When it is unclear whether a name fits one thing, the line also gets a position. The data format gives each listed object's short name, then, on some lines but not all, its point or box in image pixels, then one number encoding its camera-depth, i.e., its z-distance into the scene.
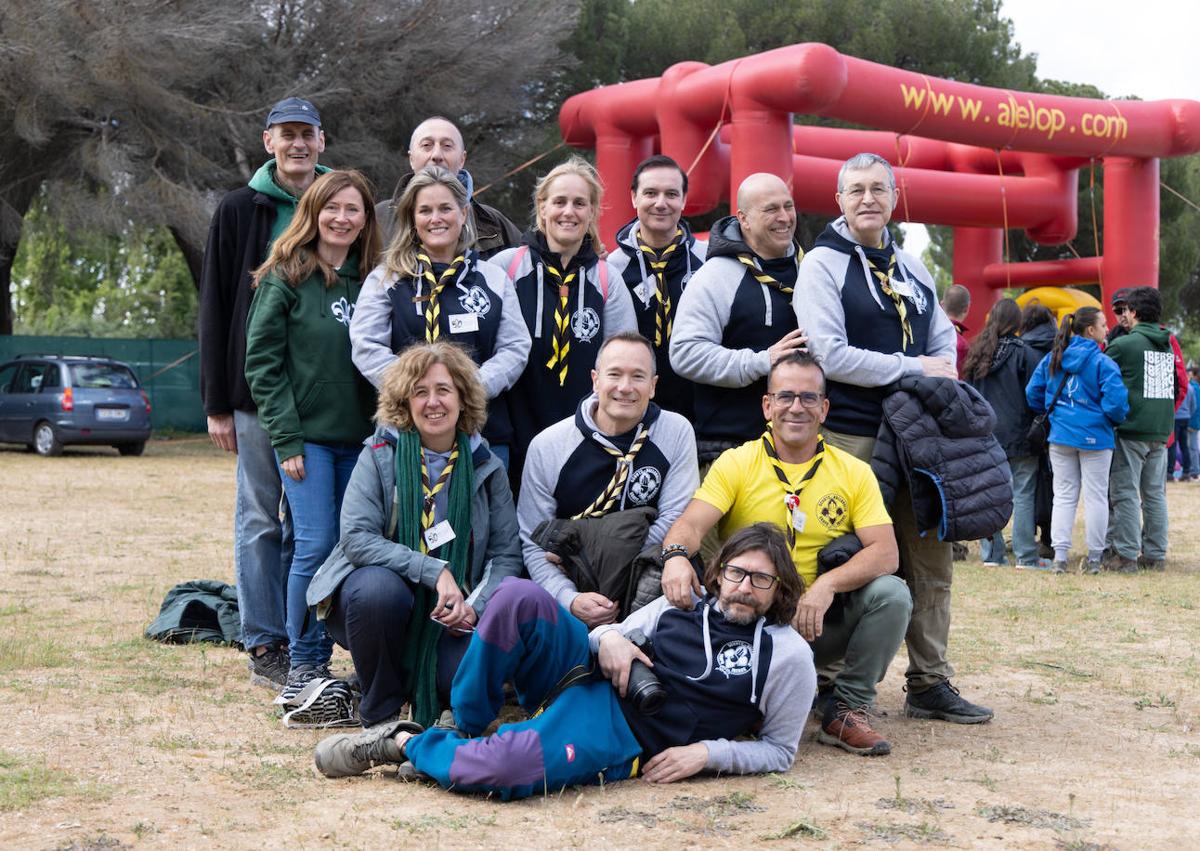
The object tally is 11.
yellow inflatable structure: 18.69
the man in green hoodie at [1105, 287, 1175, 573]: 9.25
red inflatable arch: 12.80
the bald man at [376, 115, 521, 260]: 5.47
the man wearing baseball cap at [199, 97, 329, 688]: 5.25
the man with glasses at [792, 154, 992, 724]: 4.73
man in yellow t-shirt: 4.41
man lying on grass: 3.79
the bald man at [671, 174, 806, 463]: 4.77
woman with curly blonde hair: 4.25
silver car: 18.88
